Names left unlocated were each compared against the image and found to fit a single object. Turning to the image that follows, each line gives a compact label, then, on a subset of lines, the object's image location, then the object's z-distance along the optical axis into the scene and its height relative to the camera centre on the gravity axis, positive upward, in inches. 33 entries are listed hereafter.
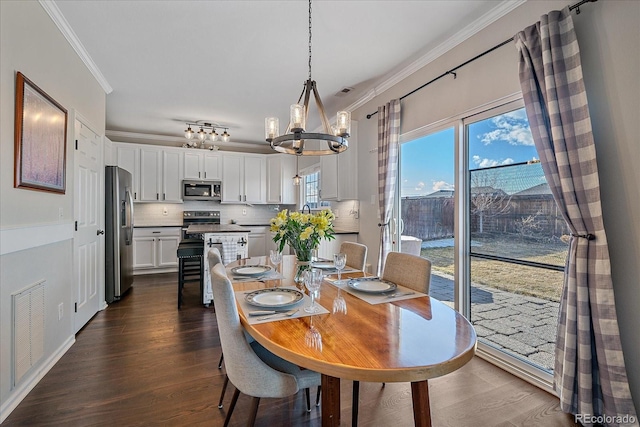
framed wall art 75.1 +21.1
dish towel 146.5 -17.4
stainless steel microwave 233.5 +19.3
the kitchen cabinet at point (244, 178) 248.8 +30.2
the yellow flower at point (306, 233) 68.7 -4.2
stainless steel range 239.3 -1.9
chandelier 77.0 +22.7
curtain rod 70.5 +50.2
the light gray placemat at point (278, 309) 51.1 -17.2
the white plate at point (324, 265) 91.3 -15.5
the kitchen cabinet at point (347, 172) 168.9 +23.8
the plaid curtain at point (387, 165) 134.0 +22.5
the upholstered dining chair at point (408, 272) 73.0 -14.6
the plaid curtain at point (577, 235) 63.9 -4.5
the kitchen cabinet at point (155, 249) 213.6 -24.5
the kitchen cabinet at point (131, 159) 213.9 +39.1
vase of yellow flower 70.0 -3.5
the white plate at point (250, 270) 80.7 -15.3
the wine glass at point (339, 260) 71.5 -10.8
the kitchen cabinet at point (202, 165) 235.0 +39.4
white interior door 113.9 -4.0
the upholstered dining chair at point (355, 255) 99.7 -13.5
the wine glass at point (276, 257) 87.0 -12.1
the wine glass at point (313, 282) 53.1 -11.8
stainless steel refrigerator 147.3 -8.5
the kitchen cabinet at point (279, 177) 259.8 +32.4
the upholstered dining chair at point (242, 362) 50.1 -24.6
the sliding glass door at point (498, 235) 84.1 -6.4
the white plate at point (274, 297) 56.5 -16.4
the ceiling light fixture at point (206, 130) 190.4 +60.5
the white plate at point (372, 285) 64.4 -15.9
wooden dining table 36.4 -17.8
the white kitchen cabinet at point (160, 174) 221.3 +29.8
